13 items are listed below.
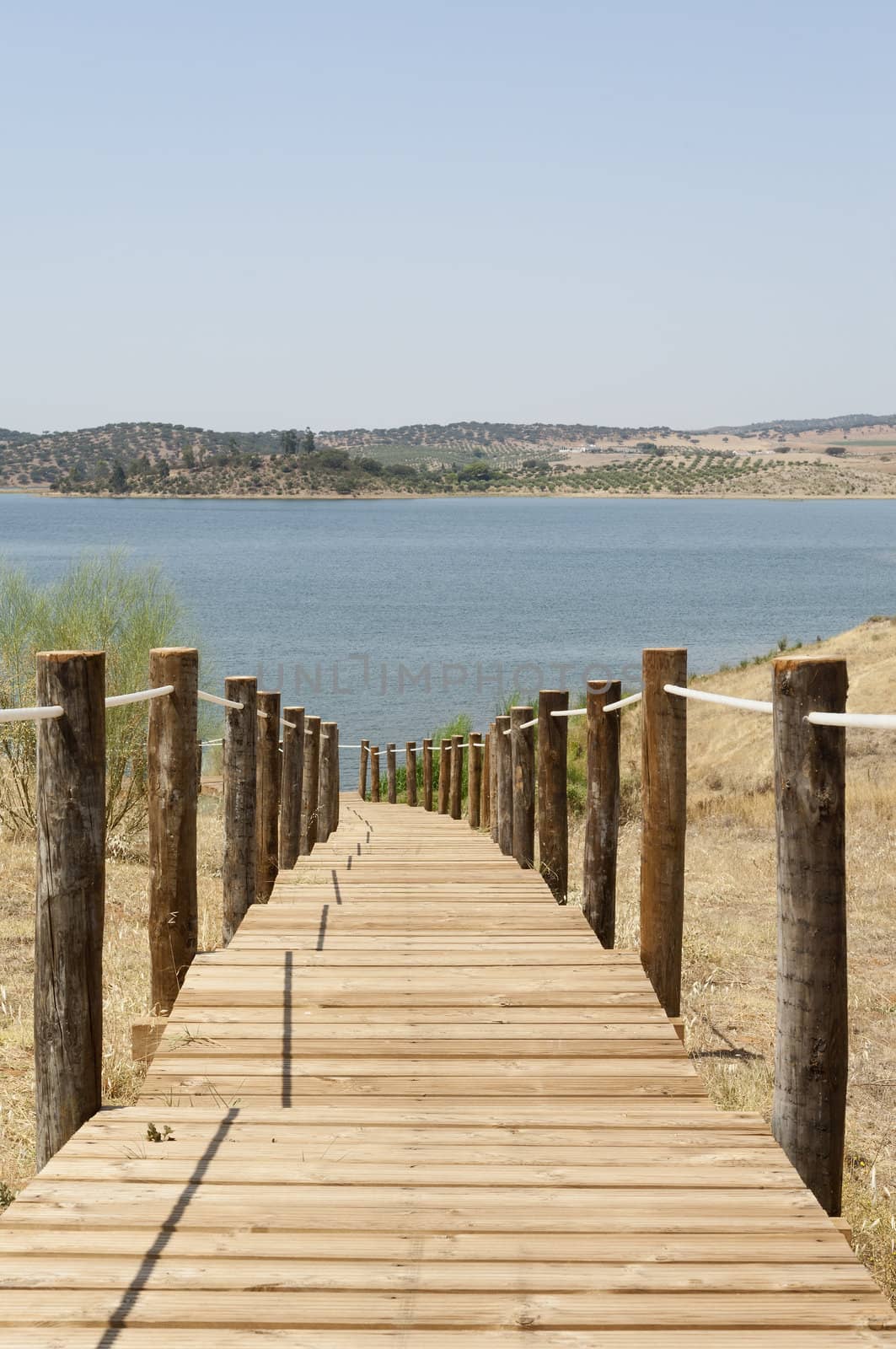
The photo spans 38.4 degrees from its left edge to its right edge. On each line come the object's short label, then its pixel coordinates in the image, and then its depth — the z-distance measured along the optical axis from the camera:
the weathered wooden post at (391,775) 23.81
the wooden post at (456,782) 17.17
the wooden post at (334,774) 15.85
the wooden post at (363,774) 27.59
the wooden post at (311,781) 12.02
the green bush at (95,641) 13.81
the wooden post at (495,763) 10.97
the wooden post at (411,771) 22.32
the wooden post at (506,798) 9.95
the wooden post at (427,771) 20.11
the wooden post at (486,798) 13.88
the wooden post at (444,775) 18.23
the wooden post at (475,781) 14.48
